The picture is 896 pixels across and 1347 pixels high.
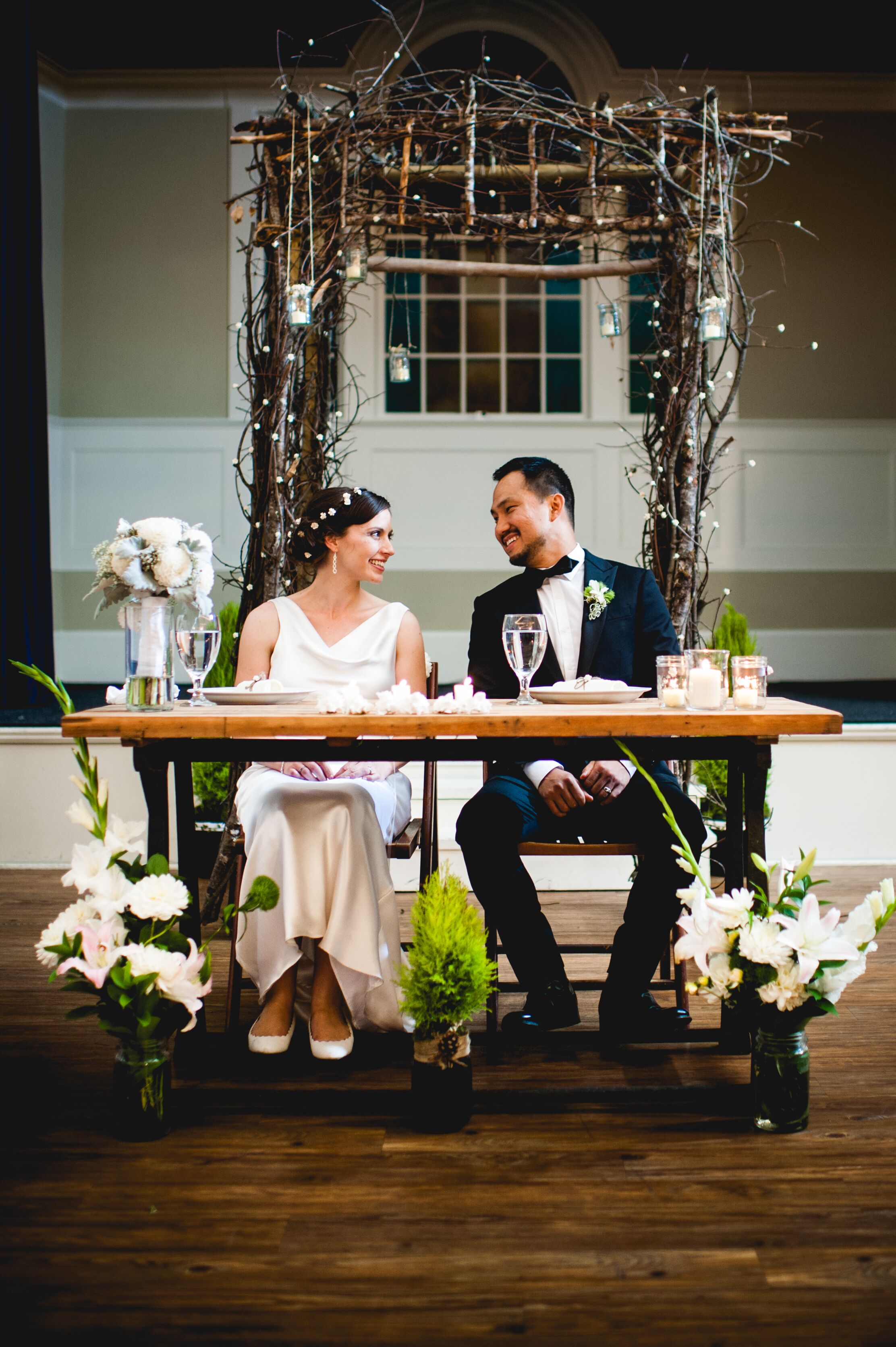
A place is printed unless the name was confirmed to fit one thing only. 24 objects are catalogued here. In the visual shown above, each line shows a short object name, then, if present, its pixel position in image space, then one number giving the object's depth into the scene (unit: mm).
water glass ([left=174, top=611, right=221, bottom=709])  2098
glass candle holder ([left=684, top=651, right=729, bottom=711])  2070
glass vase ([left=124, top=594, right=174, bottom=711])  2094
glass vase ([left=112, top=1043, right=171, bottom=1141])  1943
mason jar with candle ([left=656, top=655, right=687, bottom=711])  2131
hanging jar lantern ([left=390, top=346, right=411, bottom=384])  4789
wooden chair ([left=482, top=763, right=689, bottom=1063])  2400
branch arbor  3535
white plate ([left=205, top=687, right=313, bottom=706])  2146
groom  2408
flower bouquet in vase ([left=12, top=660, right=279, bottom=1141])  1911
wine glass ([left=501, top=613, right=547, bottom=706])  2102
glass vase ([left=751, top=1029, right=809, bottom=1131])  1959
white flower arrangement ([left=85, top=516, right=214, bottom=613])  2334
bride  2326
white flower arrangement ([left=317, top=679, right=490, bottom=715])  1985
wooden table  1939
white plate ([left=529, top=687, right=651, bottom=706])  2098
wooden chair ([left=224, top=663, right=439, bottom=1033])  2369
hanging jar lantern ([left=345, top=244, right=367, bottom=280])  3652
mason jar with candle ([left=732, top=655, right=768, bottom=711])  2104
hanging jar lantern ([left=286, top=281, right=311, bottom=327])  3471
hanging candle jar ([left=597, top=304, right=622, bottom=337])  4074
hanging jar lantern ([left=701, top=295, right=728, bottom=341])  3514
